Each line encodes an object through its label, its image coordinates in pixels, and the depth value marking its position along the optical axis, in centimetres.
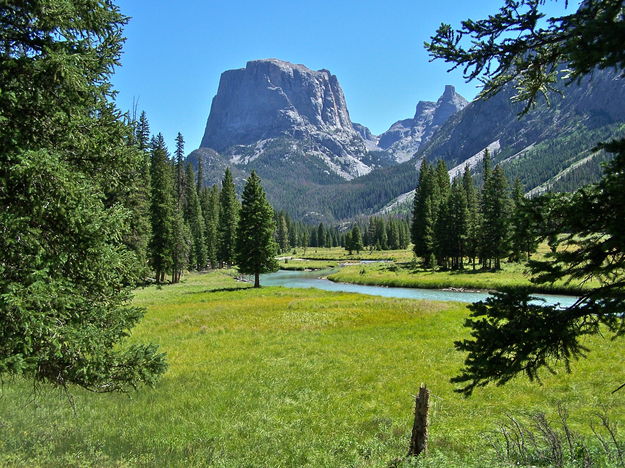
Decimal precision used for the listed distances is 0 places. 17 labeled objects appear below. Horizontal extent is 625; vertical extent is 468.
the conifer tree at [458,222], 6712
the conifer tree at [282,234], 15038
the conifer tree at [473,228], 6706
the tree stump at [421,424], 925
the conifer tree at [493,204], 6190
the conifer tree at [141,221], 4222
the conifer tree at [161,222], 5644
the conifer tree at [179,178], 8702
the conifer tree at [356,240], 13200
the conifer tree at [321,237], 19180
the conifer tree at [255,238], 5500
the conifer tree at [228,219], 8681
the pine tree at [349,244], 13388
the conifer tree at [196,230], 8381
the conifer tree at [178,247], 6019
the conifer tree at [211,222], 9062
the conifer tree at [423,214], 7762
